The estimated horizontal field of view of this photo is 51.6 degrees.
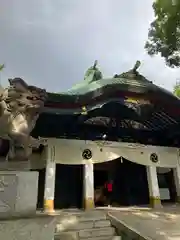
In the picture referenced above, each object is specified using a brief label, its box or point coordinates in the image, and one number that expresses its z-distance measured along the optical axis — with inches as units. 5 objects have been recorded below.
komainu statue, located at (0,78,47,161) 126.1
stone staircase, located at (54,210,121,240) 197.5
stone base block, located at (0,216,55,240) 104.3
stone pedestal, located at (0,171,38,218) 115.6
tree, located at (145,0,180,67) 280.7
